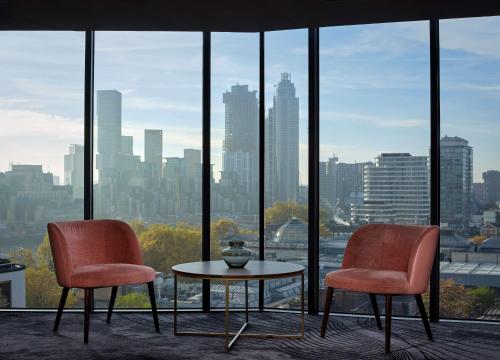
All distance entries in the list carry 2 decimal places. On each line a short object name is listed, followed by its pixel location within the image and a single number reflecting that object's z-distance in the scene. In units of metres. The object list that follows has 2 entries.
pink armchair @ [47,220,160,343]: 4.41
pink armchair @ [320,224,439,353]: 4.20
